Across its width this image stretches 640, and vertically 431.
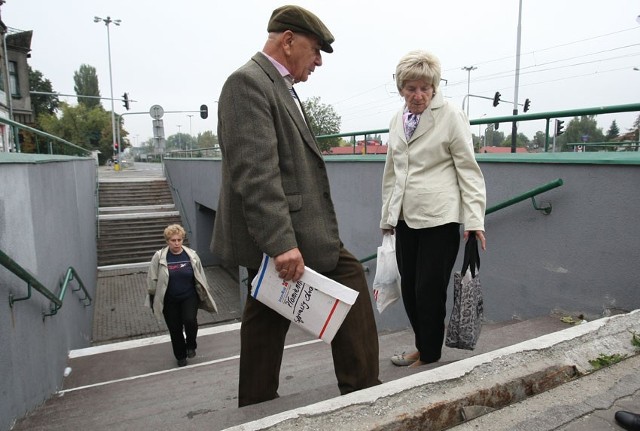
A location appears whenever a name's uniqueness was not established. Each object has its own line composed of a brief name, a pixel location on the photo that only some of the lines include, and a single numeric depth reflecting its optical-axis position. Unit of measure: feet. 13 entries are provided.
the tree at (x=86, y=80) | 233.96
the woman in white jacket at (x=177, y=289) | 16.49
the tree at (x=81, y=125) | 147.33
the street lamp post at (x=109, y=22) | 115.44
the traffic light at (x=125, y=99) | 108.54
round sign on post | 60.39
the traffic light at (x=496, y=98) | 72.38
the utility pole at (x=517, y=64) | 64.90
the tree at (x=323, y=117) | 75.36
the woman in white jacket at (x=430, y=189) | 7.41
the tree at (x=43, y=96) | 178.19
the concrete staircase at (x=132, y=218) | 51.49
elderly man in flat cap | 5.26
